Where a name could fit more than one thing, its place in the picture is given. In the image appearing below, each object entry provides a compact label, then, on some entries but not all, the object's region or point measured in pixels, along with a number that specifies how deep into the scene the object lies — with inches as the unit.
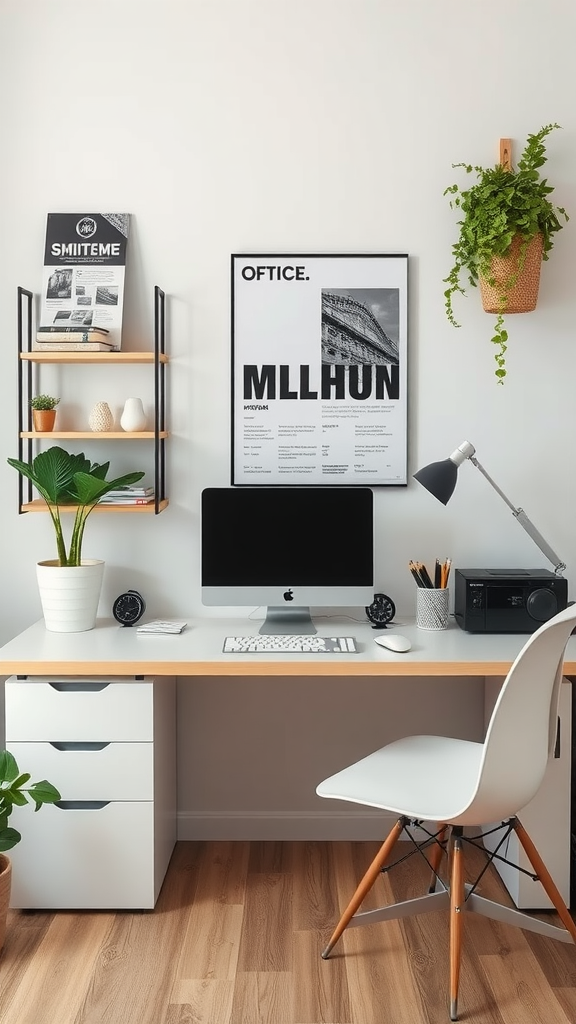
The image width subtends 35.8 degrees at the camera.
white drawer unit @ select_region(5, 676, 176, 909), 95.8
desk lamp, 103.0
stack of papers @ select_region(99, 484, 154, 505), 109.7
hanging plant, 104.7
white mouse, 96.0
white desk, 92.7
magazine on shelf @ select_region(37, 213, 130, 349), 113.3
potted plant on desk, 104.8
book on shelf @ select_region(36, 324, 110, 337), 108.1
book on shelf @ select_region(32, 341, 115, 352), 107.6
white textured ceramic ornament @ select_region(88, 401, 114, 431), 111.2
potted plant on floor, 88.4
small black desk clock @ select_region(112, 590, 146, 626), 110.3
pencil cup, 107.4
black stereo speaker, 104.0
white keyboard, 96.4
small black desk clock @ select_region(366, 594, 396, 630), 109.8
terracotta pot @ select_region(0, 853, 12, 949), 89.0
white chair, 76.4
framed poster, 113.9
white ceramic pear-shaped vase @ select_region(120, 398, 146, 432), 111.2
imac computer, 108.6
